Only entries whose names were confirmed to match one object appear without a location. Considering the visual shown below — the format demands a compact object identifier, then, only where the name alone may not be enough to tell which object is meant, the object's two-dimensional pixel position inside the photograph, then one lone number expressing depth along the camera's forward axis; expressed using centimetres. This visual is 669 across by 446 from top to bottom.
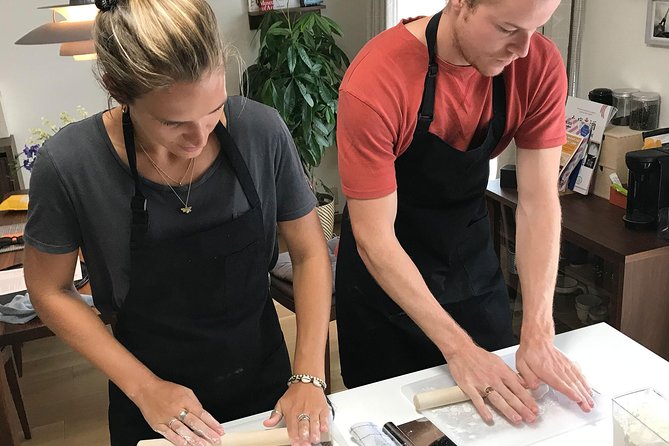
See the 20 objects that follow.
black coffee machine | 203
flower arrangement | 256
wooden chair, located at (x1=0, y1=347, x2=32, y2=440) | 245
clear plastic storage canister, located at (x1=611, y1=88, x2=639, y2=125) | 240
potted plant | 374
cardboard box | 231
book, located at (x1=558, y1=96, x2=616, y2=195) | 237
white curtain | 381
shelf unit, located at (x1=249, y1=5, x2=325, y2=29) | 404
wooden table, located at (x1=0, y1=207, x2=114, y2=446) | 190
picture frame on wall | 227
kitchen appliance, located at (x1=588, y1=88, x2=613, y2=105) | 244
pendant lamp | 200
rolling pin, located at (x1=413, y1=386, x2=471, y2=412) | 115
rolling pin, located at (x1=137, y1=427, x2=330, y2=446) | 105
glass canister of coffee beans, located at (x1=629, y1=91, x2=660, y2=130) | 235
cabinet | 202
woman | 98
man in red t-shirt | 119
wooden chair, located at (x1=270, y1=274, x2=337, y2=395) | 230
